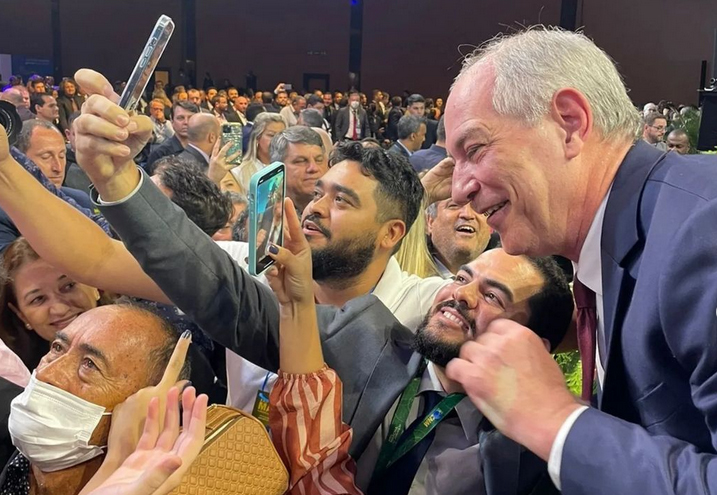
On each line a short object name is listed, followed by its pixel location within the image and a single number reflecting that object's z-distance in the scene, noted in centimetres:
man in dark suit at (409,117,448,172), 471
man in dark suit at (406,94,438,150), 909
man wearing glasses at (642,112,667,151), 716
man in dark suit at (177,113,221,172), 493
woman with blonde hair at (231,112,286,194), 480
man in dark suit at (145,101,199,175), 547
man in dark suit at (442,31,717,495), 83
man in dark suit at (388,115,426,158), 643
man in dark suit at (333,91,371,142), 993
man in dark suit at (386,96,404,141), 1159
